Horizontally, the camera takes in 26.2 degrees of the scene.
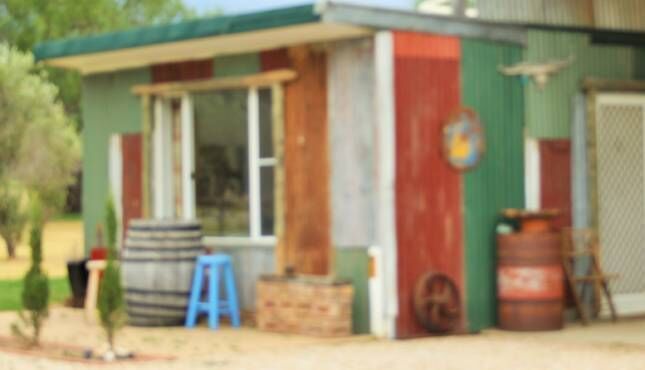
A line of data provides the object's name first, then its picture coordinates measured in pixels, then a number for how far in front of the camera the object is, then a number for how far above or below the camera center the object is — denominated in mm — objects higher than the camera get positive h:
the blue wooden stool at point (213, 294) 12672 -880
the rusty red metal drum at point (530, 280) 12508 -812
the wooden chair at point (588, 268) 13227 -746
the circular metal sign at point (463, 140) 12477 +476
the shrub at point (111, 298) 10531 -737
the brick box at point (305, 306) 11906 -956
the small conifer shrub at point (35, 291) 11070 -716
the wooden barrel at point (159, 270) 12641 -640
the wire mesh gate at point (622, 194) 13836 -50
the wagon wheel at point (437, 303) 12133 -970
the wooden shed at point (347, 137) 12062 +547
